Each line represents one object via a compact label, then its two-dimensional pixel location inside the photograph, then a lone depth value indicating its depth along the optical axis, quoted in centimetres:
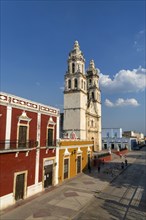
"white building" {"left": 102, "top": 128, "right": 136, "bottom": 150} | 7025
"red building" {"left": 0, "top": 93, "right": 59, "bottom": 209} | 1442
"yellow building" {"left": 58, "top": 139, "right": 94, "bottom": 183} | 2227
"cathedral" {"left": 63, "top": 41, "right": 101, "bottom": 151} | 4150
